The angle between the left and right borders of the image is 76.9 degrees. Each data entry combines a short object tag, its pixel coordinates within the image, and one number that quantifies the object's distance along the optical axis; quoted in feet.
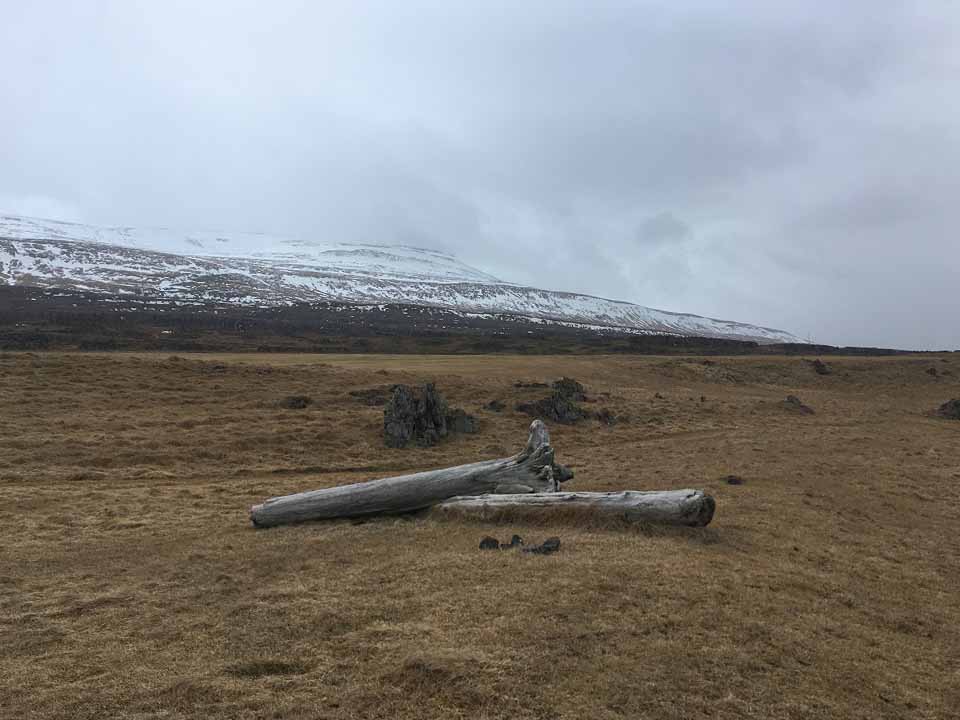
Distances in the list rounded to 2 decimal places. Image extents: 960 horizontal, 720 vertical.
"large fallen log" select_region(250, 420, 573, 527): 48.06
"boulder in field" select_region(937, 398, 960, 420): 124.82
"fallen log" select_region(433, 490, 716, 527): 40.52
